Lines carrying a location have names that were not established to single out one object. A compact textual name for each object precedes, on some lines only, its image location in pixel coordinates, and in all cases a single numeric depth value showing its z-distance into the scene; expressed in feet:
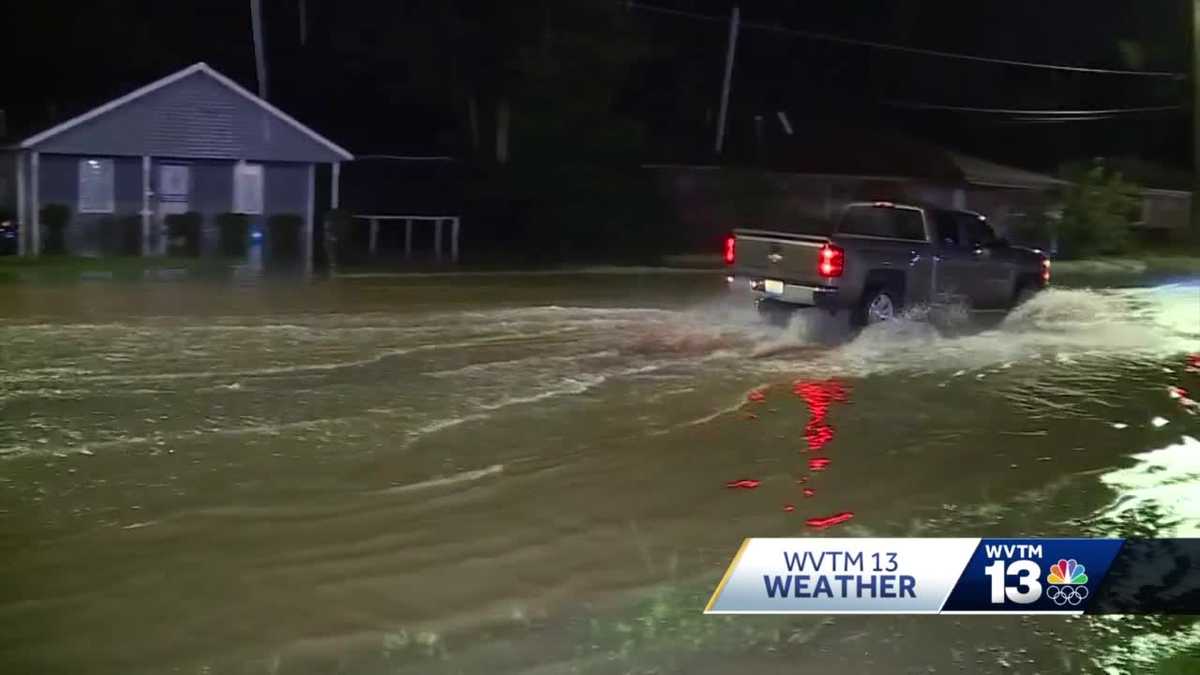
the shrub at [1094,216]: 135.23
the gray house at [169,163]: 99.14
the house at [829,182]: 132.67
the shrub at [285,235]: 100.63
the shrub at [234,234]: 97.71
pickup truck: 55.26
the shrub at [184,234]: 97.71
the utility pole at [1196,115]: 123.95
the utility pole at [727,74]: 148.66
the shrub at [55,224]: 96.73
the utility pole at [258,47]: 118.93
